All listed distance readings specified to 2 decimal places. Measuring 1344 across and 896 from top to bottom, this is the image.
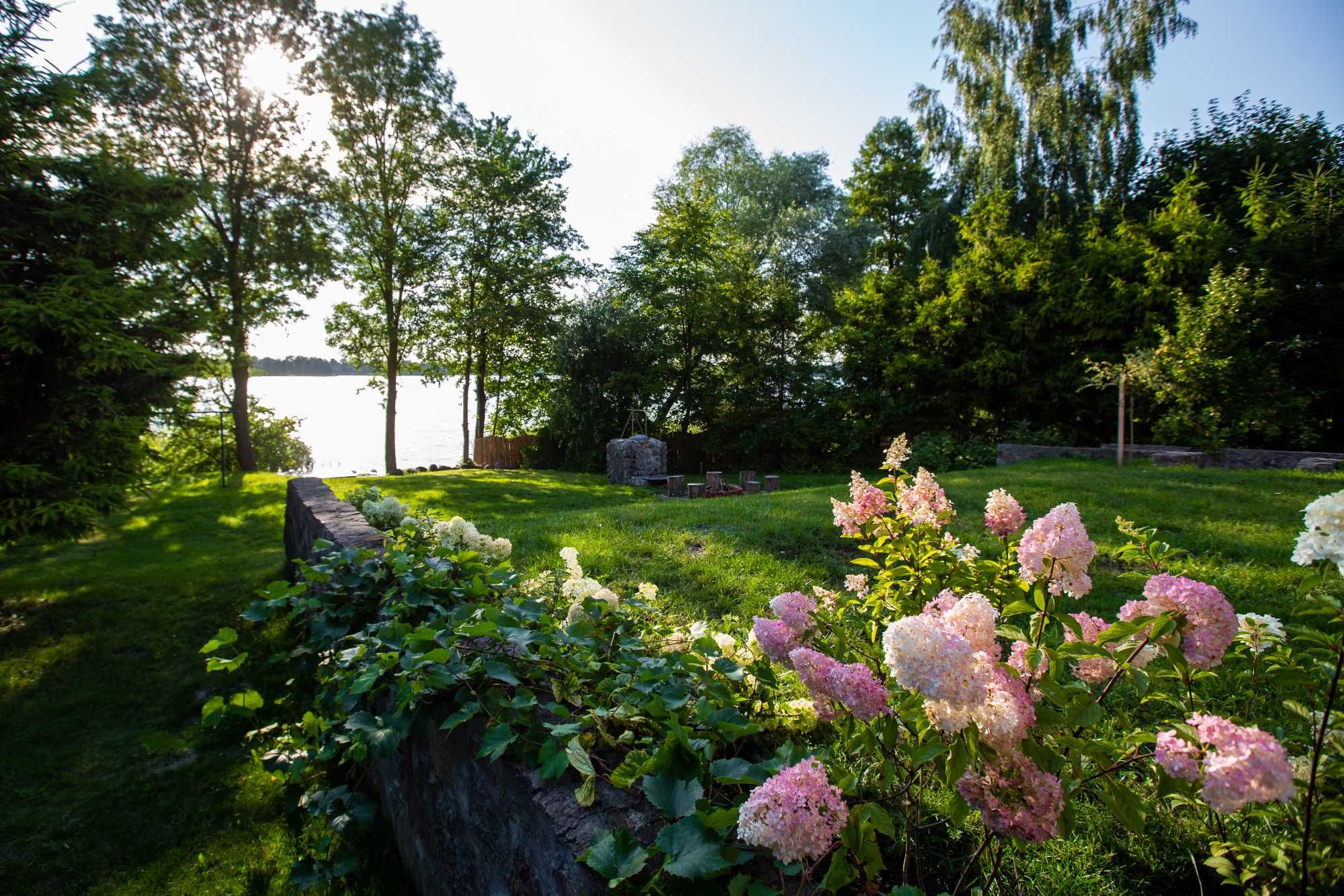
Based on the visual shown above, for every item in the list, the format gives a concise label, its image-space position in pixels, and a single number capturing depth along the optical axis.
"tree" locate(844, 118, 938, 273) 19.52
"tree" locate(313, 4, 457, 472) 15.06
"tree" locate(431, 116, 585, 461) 18.09
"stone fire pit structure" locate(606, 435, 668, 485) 13.16
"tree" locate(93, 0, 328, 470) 12.02
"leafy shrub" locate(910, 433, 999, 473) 11.32
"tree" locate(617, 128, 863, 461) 15.31
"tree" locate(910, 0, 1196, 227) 12.13
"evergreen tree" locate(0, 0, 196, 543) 4.72
